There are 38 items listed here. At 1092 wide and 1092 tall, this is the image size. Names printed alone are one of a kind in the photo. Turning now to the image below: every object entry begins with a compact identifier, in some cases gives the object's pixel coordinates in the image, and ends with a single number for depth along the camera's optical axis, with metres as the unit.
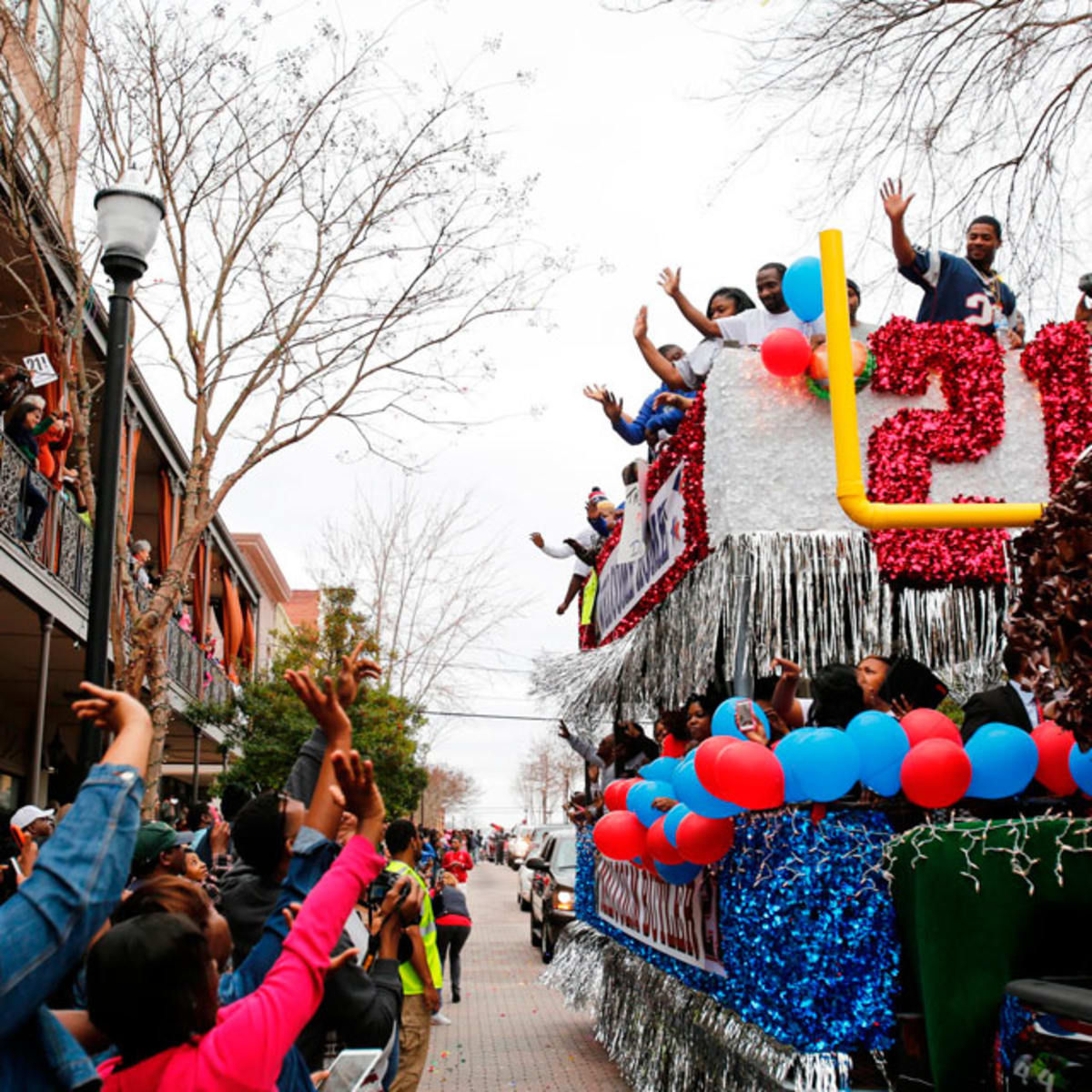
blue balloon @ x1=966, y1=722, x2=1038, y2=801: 5.11
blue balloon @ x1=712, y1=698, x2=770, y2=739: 5.92
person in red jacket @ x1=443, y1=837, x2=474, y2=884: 13.94
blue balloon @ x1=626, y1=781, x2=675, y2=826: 7.11
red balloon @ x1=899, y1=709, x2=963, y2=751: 5.33
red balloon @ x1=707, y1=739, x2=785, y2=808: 5.30
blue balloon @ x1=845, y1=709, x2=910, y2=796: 5.28
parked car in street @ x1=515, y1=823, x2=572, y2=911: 27.52
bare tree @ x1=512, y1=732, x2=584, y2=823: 80.12
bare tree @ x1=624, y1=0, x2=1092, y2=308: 8.49
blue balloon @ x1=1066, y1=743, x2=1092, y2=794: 4.56
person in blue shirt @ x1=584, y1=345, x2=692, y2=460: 8.71
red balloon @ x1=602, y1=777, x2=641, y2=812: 8.77
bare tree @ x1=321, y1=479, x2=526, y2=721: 30.62
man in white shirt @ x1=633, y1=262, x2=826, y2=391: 7.82
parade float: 4.55
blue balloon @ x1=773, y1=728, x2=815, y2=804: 5.32
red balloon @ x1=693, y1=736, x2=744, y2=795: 5.41
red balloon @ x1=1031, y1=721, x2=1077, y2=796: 5.18
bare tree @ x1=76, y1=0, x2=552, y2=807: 11.12
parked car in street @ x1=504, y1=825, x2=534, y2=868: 47.22
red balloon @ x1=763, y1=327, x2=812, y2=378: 6.52
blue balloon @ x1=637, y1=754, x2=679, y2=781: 7.61
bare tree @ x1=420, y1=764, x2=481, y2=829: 72.39
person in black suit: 5.92
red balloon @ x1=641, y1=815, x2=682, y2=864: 6.69
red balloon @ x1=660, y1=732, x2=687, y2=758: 8.63
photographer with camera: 5.91
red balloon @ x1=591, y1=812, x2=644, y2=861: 7.48
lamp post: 6.54
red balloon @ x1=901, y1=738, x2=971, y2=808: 5.05
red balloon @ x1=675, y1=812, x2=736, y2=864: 6.06
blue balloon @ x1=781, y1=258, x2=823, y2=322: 6.59
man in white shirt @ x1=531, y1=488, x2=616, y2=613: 12.69
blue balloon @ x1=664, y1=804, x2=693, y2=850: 6.34
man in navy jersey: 7.28
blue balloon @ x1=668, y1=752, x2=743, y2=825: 5.82
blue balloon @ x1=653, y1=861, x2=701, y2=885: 6.74
